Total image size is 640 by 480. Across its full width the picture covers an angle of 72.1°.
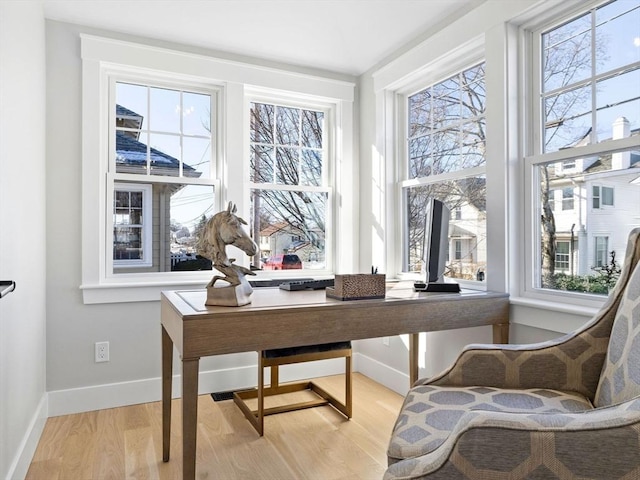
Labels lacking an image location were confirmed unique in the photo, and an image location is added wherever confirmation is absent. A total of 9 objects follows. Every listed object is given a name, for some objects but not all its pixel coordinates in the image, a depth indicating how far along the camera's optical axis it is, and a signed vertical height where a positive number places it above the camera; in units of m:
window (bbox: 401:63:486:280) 2.54 +0.49
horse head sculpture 1.64 +0.00
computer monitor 2.25 -0.01
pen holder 1.83 -0.19
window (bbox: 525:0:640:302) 1.81 +0.48
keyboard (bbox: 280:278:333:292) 2.16 -0.22
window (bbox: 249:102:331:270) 3.22 +0.46
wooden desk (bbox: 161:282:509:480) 1.49 -0.32
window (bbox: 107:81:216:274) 2.84 +0.46
